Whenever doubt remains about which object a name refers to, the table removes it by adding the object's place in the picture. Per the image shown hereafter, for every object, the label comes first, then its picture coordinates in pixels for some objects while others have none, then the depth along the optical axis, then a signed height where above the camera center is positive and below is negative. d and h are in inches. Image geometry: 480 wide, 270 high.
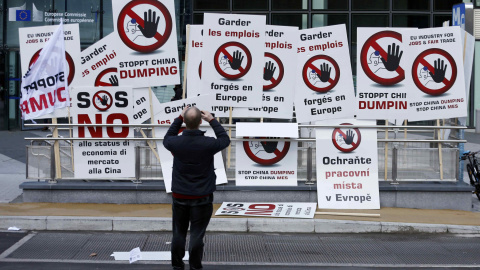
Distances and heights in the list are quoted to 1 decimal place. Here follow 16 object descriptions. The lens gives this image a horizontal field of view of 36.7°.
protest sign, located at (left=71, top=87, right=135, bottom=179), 443.5 -2.6
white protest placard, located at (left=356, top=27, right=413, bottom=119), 445.1 +32.6
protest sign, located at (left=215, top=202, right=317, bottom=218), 406.0 -47.3
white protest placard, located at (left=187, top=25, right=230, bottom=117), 458.3 +43.1
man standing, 275.4 -19.7
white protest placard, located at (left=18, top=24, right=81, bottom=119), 446.9 +52.6
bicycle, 490.6 -31.9
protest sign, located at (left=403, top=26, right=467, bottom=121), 445.4 +31.0
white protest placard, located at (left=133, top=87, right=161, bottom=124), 447.2 +15.8
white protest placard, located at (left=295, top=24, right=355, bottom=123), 444.5 +31.5
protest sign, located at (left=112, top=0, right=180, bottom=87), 443.8 +54.3
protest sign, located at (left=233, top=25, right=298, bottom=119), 449.7 +31.9
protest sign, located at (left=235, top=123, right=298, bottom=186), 441.4 -22.0
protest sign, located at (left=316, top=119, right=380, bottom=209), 431.2 -25.1
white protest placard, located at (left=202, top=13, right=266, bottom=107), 441.4 +43.5
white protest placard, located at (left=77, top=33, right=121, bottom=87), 446.9 +41.5
